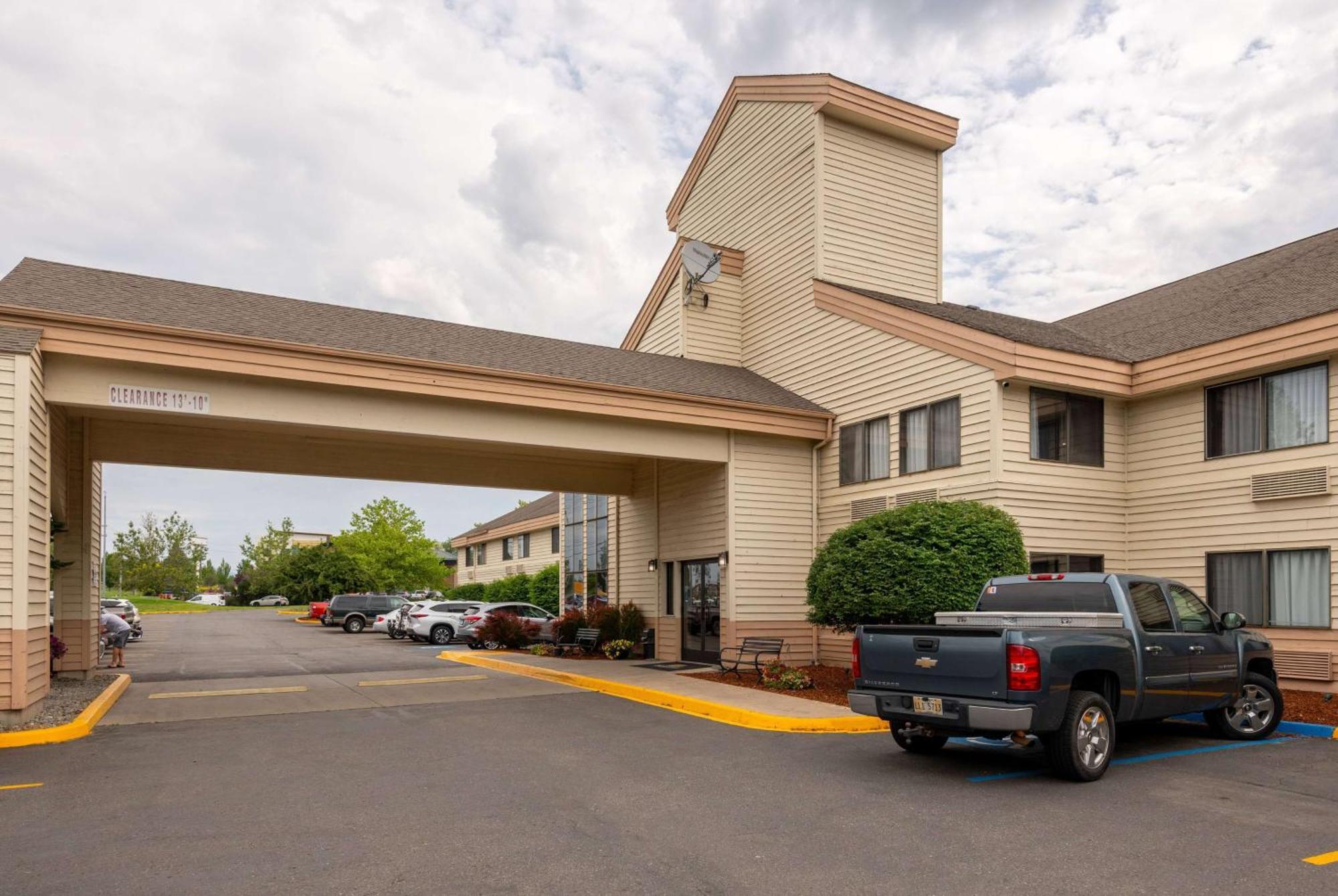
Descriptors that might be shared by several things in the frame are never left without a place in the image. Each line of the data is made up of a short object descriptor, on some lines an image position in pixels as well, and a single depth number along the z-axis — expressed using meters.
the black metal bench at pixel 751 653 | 16.56
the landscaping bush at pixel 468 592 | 46.78
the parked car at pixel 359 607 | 39.69
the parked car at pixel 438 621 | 31.06
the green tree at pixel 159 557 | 88.38
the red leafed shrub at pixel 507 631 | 25.59
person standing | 20.92
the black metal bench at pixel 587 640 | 21.89
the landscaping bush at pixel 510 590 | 41.25
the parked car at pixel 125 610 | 36.00
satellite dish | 21.77
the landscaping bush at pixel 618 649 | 21.48
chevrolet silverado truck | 8.31
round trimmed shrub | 13.73
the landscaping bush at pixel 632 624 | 22.03
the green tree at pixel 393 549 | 55.03
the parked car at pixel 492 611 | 29.55
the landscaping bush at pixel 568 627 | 23.22
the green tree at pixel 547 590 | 39.12
